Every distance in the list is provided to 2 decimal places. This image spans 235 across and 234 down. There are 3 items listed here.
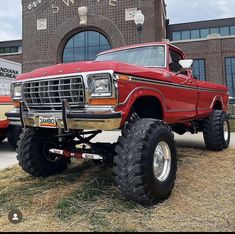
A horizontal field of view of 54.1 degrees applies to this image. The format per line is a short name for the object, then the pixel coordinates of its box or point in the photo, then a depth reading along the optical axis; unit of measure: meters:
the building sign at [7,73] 6.09
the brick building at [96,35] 19.71
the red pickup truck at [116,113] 2.62
